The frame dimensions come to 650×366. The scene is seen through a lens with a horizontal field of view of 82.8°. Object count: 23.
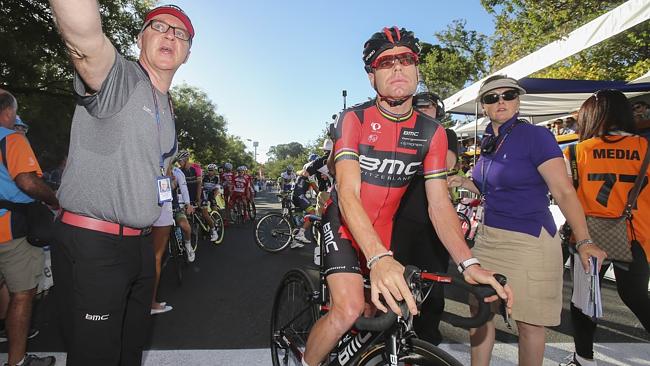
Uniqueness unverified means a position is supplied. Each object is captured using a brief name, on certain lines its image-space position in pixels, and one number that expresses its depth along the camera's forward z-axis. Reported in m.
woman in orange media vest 2.72
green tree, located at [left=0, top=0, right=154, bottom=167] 16.05
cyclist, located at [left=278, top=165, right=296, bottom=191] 18.70
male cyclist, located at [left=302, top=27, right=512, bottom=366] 1.98
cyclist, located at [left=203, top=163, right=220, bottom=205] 13.54
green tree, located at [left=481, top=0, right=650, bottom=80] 13.49
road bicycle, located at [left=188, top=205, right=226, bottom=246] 8.77
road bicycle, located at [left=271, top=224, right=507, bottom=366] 1.44
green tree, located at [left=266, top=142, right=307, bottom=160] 197.00
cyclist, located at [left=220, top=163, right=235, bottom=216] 15.75
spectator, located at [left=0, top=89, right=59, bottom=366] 2.95
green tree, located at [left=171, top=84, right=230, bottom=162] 51.09
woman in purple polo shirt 2.46
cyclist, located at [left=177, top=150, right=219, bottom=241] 9.68
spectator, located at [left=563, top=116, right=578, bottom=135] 10.84
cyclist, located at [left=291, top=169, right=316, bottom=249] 9.33
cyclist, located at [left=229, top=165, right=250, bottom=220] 15.38
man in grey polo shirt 1.69
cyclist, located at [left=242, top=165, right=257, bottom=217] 15.98
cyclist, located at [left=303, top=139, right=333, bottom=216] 7.83
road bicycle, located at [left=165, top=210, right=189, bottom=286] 6.12
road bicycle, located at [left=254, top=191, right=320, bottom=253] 9.27
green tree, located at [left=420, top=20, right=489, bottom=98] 34.88
